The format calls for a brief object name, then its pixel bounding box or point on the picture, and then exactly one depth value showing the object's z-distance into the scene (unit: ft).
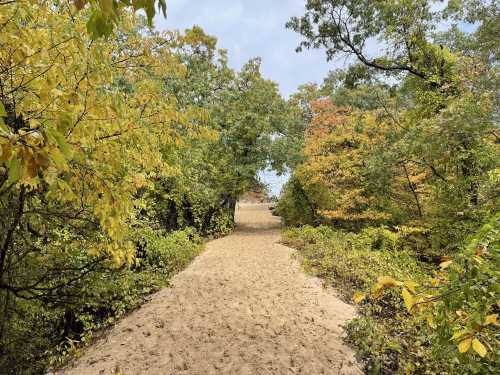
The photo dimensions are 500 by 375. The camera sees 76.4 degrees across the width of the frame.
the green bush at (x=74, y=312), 12.98
